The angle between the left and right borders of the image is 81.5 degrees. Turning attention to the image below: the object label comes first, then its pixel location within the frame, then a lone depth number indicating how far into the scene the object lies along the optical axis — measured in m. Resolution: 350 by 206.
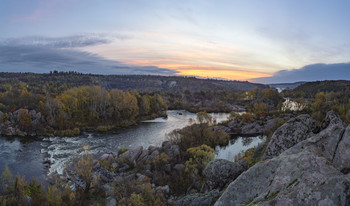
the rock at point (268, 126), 45.98
